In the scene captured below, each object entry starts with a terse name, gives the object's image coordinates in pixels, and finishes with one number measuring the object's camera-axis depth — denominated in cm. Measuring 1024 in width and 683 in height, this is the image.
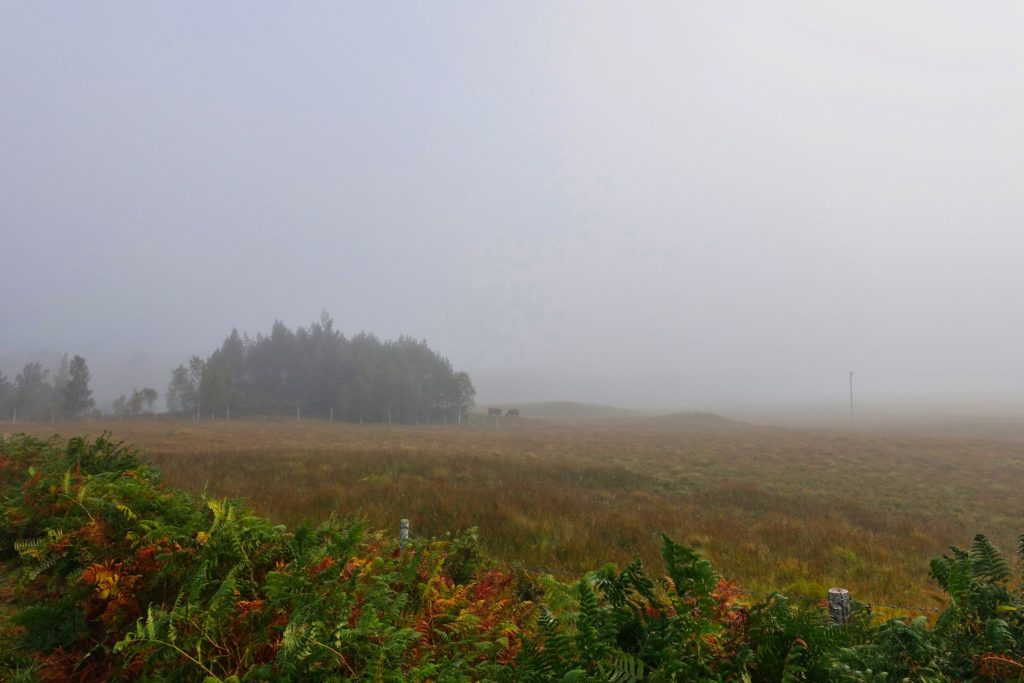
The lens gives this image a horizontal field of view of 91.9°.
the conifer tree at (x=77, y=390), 5875
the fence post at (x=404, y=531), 617
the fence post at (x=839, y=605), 319
